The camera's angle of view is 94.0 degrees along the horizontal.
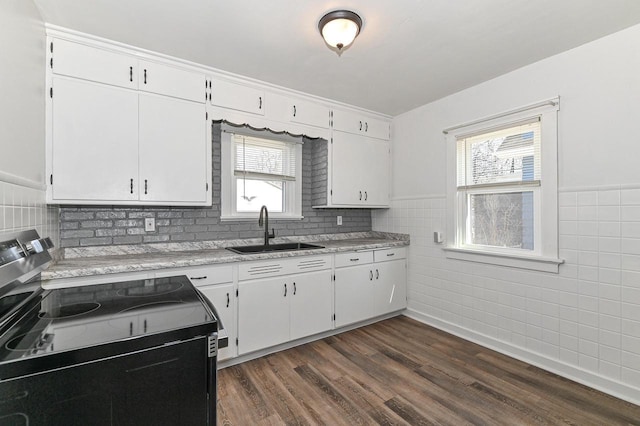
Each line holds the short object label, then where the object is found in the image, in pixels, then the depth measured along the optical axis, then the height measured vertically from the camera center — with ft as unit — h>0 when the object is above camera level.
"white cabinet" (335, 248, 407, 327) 10.02 -2.57
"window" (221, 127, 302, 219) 9.96 +1.39
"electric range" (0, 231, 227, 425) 2.68 -1.43
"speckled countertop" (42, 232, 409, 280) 6.25 -1.12
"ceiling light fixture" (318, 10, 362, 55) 5.98 +3.84
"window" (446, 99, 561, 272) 7.94 +0.72
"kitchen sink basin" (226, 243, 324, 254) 9.68 -1.18
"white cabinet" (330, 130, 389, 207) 11.00 +1.63
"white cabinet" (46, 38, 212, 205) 6.63 +2.03
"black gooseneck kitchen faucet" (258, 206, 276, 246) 9.89 -0.31
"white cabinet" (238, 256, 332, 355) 8.16 -2.61
